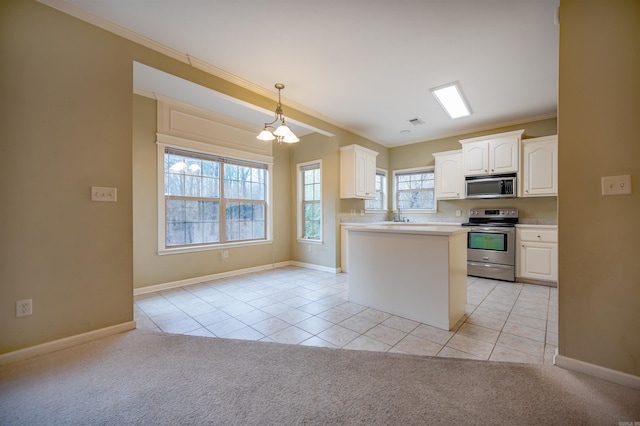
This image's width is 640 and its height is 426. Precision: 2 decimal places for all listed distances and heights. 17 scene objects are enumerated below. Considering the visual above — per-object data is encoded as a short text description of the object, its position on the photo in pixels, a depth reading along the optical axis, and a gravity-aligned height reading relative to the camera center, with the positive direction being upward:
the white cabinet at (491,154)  4.20 +0.98
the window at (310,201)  5.06 +0.23
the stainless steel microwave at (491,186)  4.26 +0.44
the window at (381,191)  5.86 +0.48
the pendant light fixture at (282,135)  2.94 +0.89
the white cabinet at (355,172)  4.68 +0.75
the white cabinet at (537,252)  3.79 -0.62
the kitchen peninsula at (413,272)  2.44 -0.63
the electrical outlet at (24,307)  1.88 -0.69
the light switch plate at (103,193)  2.18 +0.17
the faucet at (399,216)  5.88 -0.10
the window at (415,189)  5.54 +0.50
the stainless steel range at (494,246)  4.08 -0.56
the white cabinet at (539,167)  3.94 +0.70
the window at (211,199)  3.82 +0.22
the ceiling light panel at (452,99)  3.32 +1.58
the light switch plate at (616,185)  1.60 +0.16
